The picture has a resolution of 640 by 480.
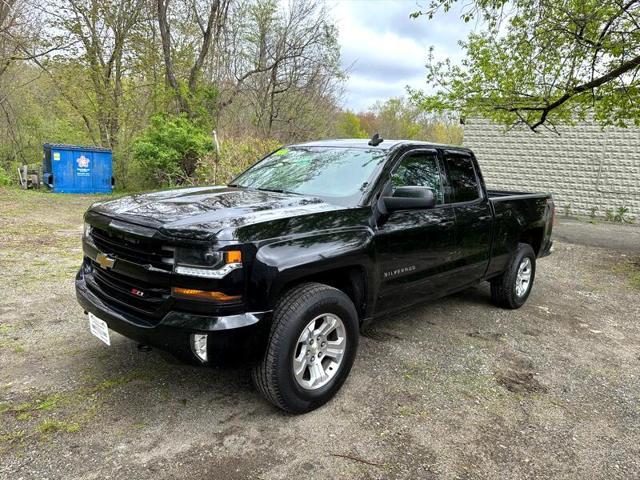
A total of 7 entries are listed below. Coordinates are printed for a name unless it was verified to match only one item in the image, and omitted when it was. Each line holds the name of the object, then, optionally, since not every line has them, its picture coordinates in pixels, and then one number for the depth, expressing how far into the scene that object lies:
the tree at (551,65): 7.16
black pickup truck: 2.56
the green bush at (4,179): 14.05
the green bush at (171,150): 13.31
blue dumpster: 13.35
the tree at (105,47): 14.71
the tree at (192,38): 15.07
